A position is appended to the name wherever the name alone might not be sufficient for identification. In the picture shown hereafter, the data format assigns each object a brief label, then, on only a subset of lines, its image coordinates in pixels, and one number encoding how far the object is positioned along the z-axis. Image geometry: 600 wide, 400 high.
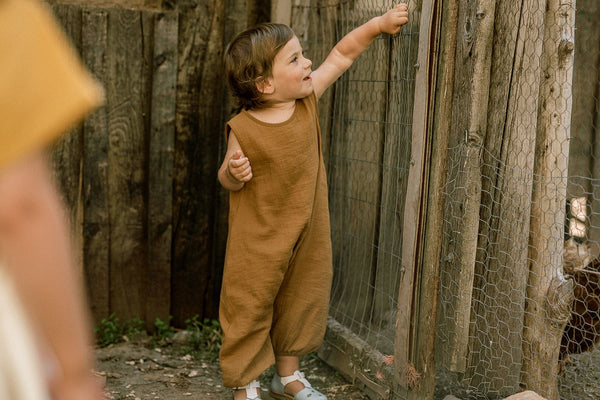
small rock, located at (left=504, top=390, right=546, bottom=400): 2.56
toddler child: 3.07
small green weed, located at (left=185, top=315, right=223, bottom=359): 3.97
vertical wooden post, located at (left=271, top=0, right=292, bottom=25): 3.87
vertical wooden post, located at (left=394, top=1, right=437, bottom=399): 2.85
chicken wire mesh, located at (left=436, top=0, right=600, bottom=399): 2.74
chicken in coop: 3.14
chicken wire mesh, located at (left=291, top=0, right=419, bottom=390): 3.21
